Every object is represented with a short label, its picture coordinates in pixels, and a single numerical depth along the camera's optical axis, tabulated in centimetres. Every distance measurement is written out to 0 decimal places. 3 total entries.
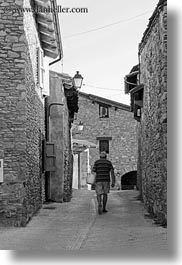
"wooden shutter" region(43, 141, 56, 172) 1248
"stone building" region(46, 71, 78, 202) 1367
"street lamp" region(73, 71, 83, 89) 1348
